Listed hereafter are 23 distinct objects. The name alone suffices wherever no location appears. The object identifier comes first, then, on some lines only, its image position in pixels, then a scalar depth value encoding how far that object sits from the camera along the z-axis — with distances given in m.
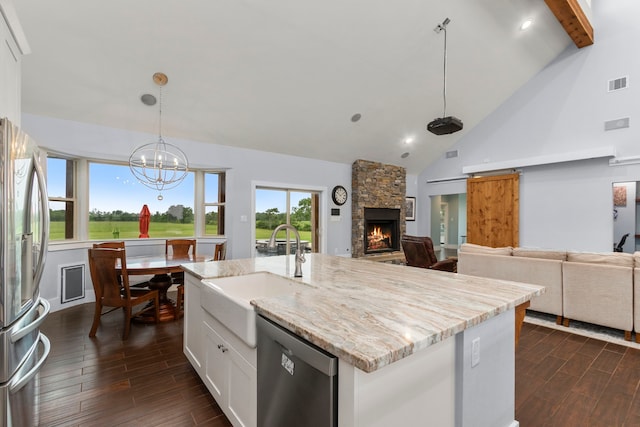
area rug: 3.07
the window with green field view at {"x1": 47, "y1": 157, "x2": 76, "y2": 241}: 4.27
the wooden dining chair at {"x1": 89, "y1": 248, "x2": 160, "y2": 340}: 3.08
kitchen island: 0.97
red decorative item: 4.86
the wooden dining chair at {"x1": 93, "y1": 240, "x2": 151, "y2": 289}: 3.98
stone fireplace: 7.11
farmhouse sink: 1.44
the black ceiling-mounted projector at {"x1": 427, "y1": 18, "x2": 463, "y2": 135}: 3.38
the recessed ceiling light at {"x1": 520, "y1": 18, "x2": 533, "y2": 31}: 4.77
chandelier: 4.59
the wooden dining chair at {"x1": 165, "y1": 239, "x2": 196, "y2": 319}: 3.93
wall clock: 6.91
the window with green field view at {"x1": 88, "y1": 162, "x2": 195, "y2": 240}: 4.73
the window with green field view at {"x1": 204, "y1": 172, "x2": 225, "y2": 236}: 5.67
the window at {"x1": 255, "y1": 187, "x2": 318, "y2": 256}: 5.98
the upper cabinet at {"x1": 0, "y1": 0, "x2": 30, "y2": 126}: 1.77
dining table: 3.30
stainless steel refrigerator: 1.36
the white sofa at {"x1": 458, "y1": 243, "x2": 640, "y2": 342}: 3.08
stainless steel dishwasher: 0.99
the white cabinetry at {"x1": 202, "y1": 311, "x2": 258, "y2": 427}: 1.51
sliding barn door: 6.53
